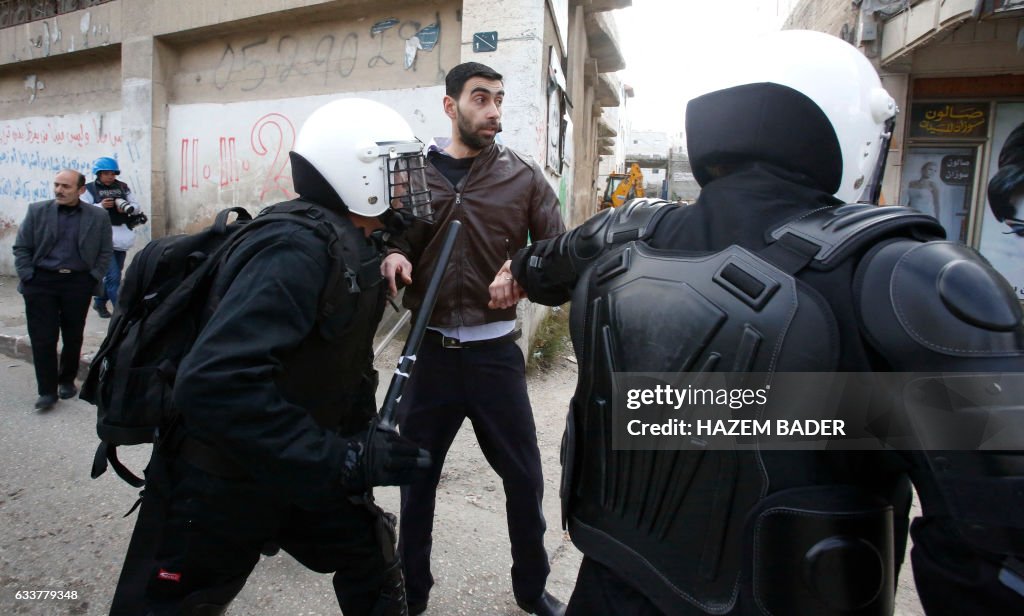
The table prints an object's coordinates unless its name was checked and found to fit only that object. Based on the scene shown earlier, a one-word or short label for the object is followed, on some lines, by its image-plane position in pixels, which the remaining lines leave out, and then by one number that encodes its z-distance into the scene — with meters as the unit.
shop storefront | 9.18
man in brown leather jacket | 2.27
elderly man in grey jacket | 4.39
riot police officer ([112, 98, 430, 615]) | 1.34
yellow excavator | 16.12
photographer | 6.21
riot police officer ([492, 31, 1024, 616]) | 0.83
